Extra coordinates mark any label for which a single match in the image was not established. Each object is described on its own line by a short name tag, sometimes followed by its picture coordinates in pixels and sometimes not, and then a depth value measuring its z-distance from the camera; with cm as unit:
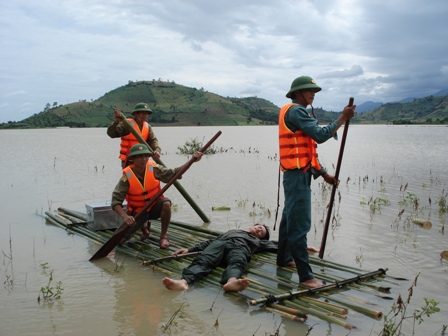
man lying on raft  440
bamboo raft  387
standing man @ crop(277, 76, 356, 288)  440
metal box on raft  704
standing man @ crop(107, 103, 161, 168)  729
